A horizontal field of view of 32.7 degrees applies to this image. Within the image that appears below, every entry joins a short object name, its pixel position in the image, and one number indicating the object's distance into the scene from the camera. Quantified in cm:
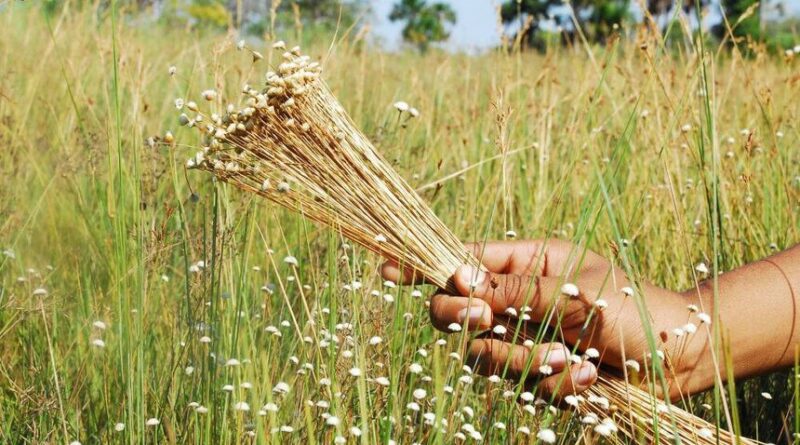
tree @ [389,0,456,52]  3040
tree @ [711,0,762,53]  2146
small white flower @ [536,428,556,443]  57
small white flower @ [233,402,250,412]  59
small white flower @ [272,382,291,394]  62
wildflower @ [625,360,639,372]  62
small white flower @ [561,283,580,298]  61
